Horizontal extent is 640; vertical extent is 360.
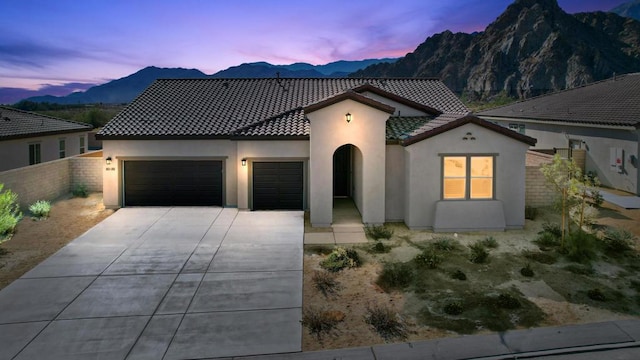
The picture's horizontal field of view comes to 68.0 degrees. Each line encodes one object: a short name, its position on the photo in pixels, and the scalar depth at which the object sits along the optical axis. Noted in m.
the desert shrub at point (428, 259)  12.07
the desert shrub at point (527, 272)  11.47
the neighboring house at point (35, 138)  22.30
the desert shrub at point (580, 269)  11.71
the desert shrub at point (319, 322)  8.67
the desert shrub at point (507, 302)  9.65
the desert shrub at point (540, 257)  12.50
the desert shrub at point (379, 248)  13.48
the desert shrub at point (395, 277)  10.87
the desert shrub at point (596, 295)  10.02
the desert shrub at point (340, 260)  12.09
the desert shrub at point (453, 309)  9.38
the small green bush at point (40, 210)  17.33
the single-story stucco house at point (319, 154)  15.65
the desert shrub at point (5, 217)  12.92
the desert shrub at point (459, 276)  11.25
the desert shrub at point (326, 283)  10.58
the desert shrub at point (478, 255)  12.48
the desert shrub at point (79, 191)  21.05
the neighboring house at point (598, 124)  21.12
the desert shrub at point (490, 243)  13.83
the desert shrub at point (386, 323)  8.54
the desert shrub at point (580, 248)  12.66
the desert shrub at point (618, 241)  13.29
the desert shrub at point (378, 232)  14.80
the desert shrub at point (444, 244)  13.63
